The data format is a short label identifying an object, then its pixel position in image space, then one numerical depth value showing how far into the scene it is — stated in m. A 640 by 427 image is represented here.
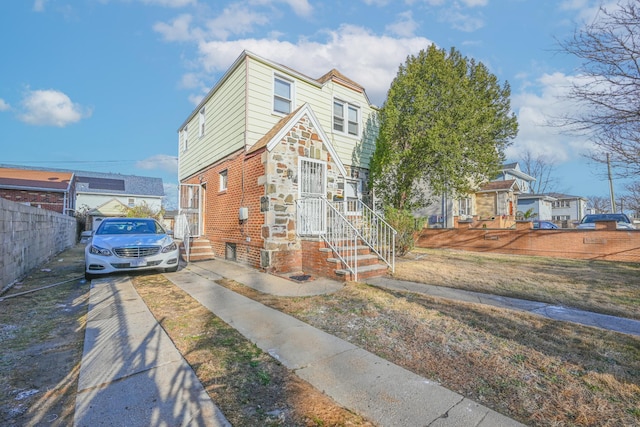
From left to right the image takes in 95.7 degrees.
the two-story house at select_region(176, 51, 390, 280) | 7.82
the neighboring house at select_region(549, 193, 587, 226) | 38.00
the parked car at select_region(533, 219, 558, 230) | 21.52
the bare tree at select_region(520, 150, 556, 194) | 39.09
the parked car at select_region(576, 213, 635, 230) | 15.91
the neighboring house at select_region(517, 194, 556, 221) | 31.67
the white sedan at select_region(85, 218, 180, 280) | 6.55
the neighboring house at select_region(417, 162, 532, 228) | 19.86
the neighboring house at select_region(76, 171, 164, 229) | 30.17
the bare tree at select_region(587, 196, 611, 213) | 44.60
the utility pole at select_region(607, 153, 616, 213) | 23.24
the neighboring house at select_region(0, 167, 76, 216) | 19.89
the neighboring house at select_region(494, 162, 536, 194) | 32.75
